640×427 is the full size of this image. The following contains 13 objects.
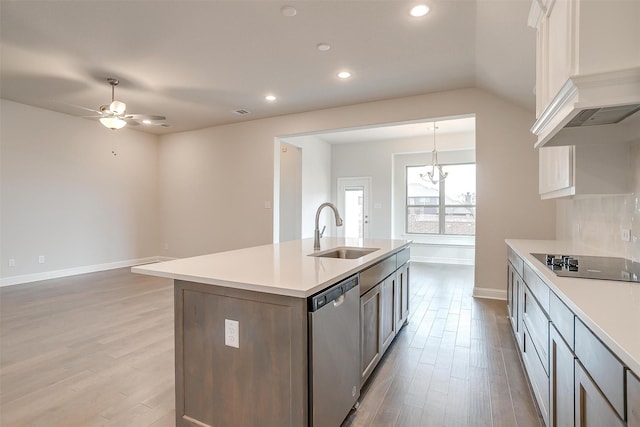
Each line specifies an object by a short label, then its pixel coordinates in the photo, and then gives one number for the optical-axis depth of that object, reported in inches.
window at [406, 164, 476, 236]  289.7
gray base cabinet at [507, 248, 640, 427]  33.5
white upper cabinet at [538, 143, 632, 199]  81.7
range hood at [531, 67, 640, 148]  48.9
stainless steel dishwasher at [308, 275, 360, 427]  56.1
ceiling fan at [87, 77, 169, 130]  156.3
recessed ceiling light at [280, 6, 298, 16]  105.1
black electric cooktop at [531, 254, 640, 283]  61.6
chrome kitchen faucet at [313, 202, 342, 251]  103.8
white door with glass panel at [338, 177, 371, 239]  318.3
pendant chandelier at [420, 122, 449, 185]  268.5
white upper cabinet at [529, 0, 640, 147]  48.0
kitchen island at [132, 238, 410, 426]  54.9
